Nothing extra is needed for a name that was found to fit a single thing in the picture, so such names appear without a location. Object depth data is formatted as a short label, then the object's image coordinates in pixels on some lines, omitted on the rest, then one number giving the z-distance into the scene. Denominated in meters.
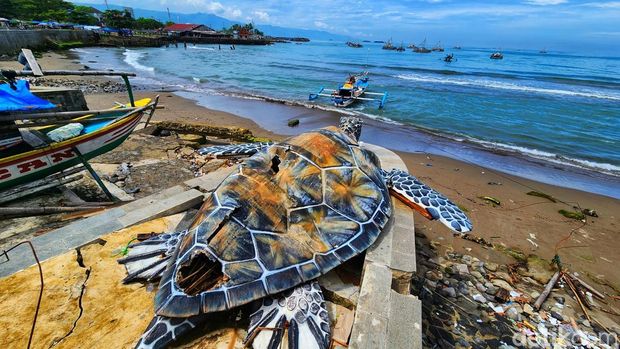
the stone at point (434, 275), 4.63
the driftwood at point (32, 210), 4.47
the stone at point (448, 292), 4.31
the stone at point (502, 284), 4.64
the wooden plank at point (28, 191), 4.77
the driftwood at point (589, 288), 4.61
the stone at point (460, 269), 4.91
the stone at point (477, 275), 4.79
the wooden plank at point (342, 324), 2.60
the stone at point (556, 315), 4.09
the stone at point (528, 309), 4.12
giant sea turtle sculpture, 2.46
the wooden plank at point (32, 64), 4.87
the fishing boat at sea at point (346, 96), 18.19
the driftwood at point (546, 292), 4.25
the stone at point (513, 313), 4.01
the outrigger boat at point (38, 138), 4.43
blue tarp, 4.26
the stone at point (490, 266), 5.07
